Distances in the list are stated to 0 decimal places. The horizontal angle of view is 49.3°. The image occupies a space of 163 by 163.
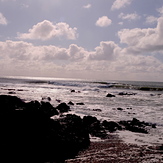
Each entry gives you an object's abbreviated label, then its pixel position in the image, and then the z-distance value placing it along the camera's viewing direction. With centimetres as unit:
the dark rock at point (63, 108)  2228
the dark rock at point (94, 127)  1280
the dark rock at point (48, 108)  1889
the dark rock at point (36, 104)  1703
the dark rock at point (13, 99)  1703
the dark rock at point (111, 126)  1416
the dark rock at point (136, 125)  1402
